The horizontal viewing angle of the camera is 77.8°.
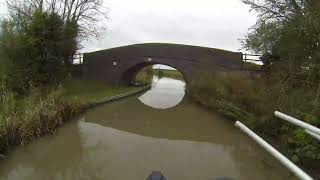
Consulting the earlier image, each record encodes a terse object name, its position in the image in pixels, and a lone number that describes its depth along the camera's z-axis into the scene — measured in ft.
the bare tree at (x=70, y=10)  36.21
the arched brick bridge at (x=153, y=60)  41.49
